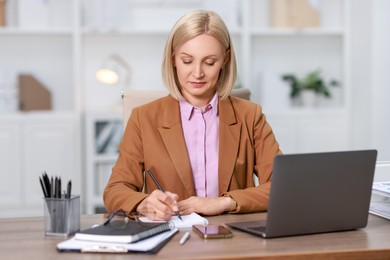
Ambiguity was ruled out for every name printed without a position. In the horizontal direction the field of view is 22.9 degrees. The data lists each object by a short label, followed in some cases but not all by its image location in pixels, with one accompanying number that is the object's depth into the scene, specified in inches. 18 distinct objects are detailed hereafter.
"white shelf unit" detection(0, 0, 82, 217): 239.9
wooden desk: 89.7
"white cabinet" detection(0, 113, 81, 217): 239.7
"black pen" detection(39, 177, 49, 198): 98.6
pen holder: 97.6
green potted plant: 257.4
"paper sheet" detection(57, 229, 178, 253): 90.5
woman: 117.2
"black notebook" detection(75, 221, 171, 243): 92.1
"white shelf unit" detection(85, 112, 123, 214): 244.3
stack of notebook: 90.8
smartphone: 95.8
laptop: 94.5
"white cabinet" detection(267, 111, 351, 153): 254.8
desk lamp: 245.9
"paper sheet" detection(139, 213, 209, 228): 101.7
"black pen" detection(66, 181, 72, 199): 98.4
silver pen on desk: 94.0
